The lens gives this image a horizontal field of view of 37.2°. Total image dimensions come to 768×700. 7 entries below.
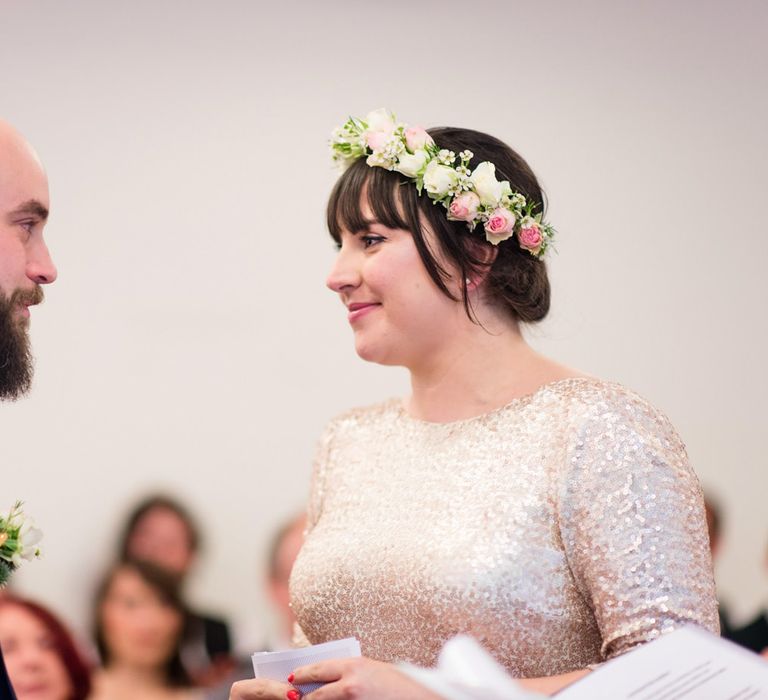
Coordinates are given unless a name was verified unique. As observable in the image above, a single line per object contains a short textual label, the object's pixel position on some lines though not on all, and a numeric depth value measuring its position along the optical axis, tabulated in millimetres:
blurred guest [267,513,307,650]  4305
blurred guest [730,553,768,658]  4473
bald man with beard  2287
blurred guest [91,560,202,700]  4199
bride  2092
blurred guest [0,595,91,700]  4059
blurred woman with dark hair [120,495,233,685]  4277
